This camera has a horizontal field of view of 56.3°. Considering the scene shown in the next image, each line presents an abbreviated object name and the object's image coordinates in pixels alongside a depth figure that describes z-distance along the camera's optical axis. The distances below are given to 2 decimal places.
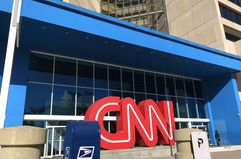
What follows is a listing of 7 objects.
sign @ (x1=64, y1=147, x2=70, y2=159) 4.01
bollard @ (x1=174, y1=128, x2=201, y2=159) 5.49
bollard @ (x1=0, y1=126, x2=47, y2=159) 3.54
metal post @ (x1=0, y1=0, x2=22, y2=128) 5.13
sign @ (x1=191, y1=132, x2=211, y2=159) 5.48
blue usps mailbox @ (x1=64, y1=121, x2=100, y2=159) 3.98
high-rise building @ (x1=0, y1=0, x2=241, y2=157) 12.96
